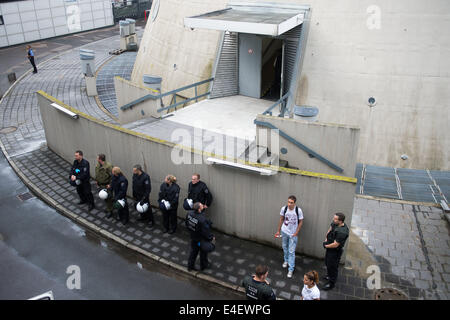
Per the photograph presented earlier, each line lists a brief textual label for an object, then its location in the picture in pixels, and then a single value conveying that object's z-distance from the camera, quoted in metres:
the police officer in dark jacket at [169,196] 8.84
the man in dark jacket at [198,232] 7.57
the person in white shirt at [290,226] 7.83
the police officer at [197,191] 8.81
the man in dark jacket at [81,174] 10.12
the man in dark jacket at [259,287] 5.99
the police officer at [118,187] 9.40
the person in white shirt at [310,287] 6.07
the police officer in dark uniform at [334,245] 7.24
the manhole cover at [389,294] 7.50
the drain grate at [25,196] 11.34
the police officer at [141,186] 9.20
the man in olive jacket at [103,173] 9.80
